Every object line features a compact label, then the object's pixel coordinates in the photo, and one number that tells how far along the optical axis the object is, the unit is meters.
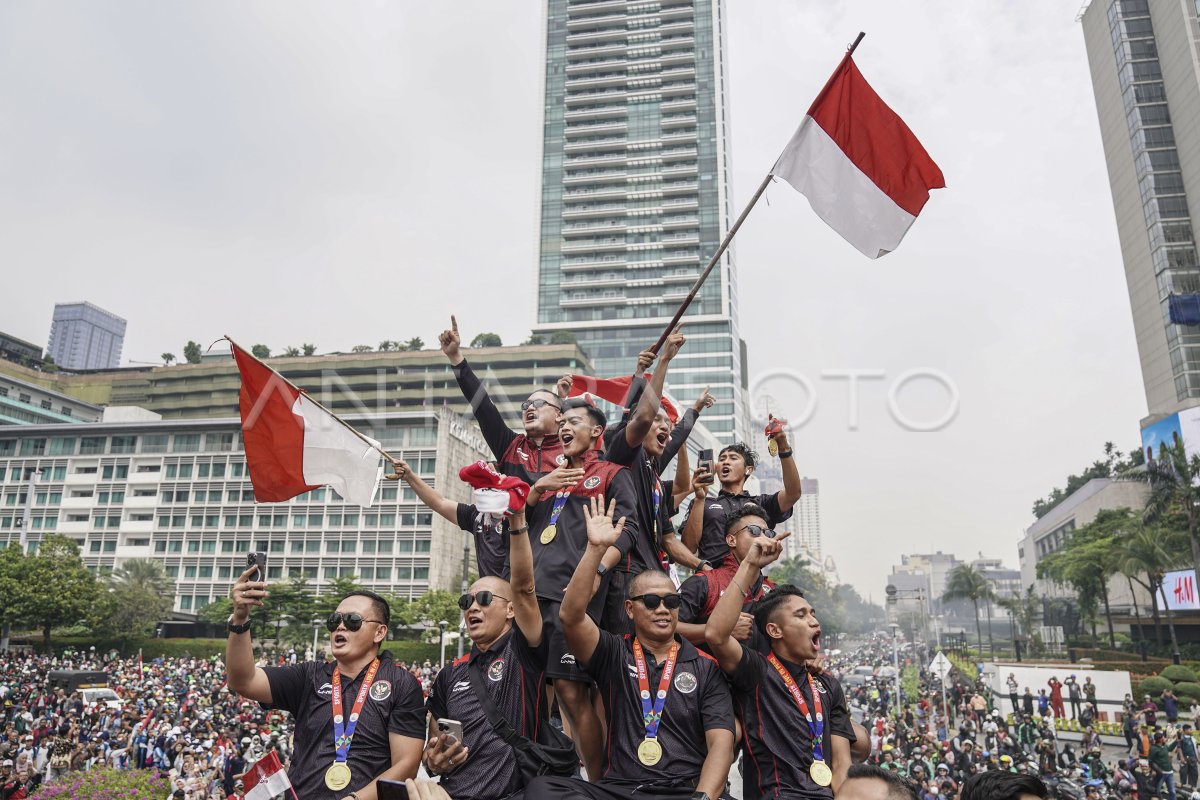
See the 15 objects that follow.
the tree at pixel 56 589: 46.12
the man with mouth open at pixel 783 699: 4.29
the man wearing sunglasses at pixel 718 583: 5.49
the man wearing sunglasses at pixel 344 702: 4.24
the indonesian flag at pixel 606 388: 8.79
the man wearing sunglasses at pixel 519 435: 5.93
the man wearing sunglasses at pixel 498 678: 4.13
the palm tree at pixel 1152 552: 40.38
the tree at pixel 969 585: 68.19
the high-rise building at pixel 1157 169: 66.94
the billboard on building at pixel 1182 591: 42.25
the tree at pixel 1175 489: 39.53
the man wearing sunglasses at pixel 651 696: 4.00
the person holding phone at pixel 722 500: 6.44
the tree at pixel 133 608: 50.72
